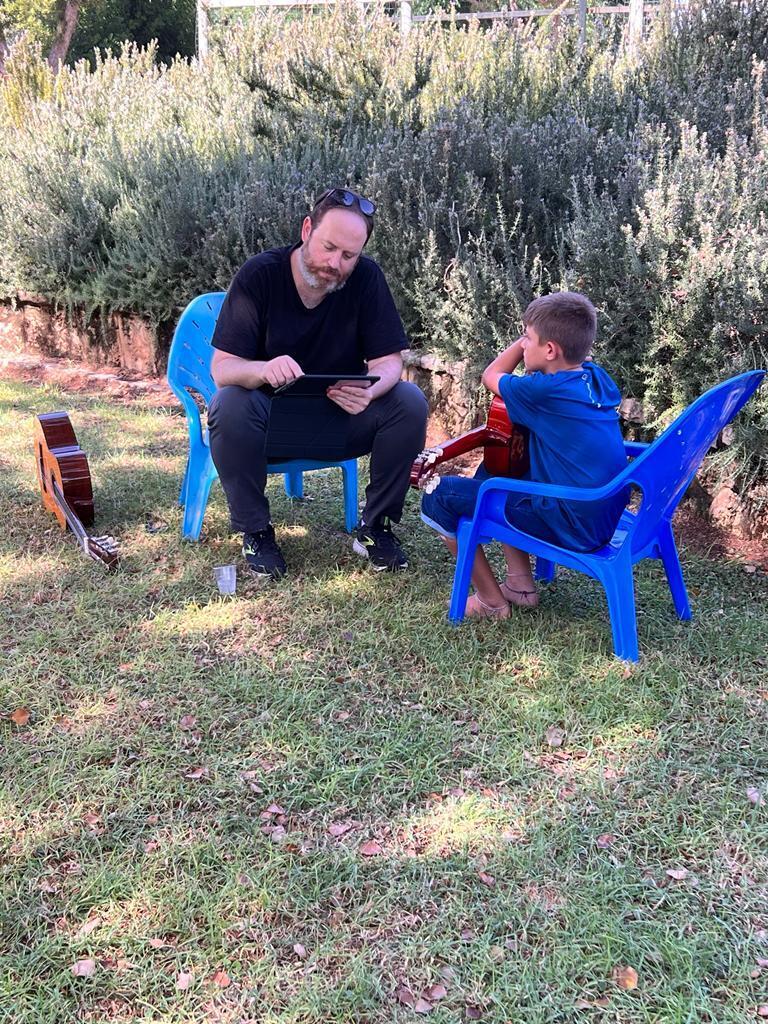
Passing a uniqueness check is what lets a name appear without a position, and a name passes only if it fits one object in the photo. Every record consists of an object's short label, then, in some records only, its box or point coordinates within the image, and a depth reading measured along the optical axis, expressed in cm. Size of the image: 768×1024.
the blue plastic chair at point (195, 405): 381
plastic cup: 348
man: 336
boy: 283
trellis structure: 848
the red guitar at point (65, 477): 392
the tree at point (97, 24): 2255
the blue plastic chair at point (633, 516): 266
